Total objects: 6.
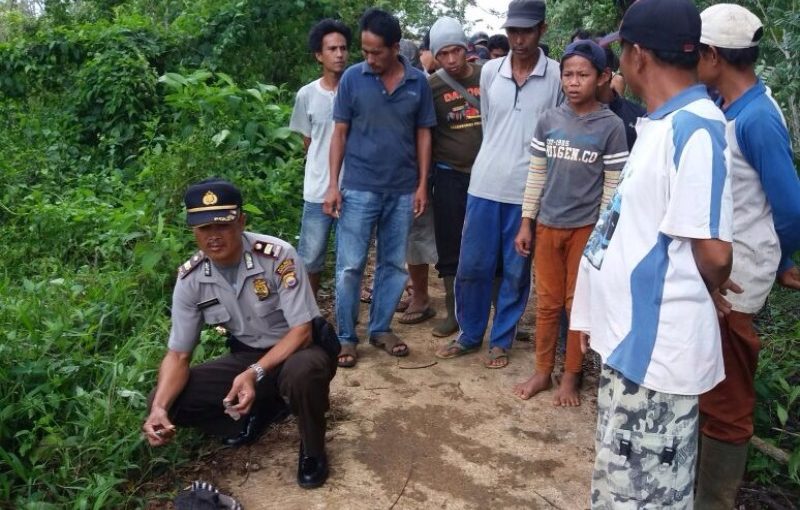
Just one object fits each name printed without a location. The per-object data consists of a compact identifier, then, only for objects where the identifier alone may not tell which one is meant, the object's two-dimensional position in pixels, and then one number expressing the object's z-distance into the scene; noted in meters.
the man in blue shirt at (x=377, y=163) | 4.22
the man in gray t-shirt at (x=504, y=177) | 3.96
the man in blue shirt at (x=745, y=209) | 2.41
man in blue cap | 1.89
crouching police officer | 3.11
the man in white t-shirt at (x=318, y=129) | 4.64
